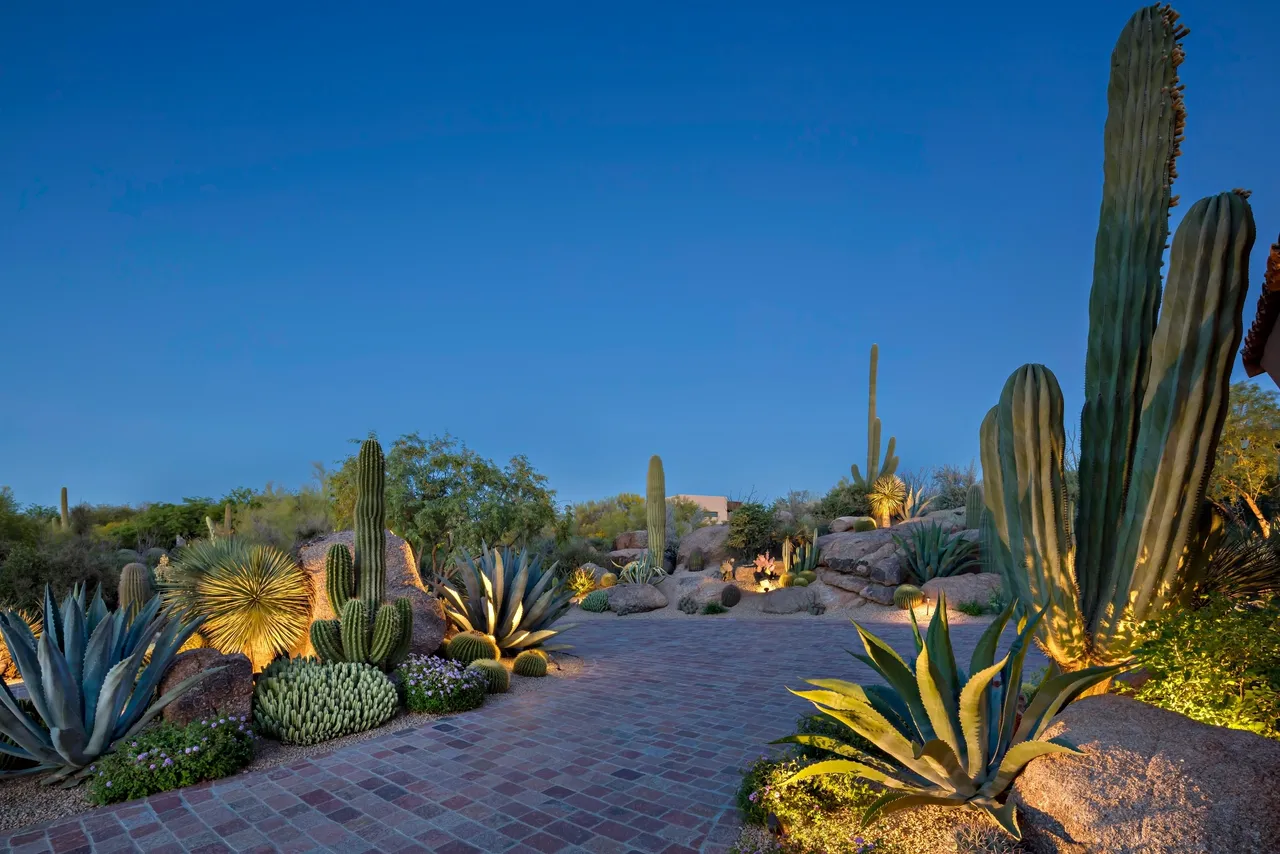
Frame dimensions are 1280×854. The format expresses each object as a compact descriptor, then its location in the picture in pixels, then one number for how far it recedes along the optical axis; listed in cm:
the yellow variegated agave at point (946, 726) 347
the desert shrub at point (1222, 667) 378
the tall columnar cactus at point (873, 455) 2675
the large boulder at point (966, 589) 1375
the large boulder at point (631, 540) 2633
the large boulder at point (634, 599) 1659
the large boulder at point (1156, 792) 311
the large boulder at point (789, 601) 1545
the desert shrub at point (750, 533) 2095
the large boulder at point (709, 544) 2180
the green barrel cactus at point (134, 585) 1132
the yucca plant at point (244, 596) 803
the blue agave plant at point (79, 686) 485
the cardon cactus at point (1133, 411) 454
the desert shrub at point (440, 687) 678
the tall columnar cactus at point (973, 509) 1918
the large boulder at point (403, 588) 846
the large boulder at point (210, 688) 546
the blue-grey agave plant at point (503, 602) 921
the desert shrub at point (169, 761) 464
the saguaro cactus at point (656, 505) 2048
